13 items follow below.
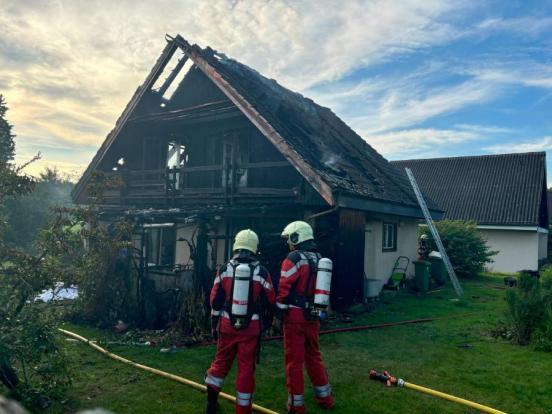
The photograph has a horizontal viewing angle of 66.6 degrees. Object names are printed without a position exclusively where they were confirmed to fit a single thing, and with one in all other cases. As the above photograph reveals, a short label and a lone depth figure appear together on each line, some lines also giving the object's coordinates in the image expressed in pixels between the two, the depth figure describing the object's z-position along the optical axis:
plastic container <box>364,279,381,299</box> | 11.52
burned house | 9.67
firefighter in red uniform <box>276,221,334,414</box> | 4.87
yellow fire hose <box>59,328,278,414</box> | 4.73
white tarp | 11.40
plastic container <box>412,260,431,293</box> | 13.98
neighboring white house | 20.98
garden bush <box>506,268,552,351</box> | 7.46
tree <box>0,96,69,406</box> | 4.78
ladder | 13.59
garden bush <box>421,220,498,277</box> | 17.61
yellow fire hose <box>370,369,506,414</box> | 4.84
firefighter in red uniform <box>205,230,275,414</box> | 4.45
